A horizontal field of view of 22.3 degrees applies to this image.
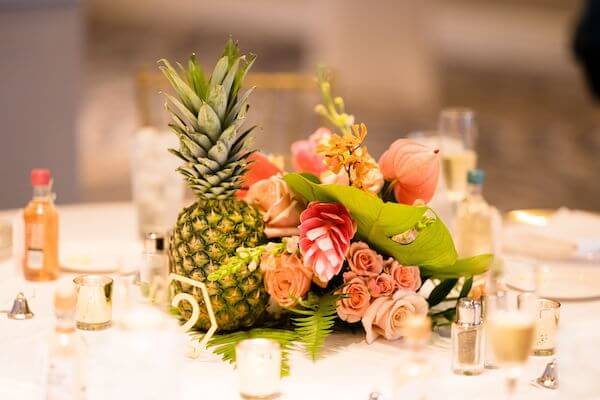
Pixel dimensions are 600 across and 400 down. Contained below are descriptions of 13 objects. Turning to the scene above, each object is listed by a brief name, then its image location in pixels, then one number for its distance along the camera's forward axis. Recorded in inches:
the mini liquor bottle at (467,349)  58.4
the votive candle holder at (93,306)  62.4
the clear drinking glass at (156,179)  78.9
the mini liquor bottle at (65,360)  51.7
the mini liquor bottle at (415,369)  48.7
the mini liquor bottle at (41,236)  69.6
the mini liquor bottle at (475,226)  73.1
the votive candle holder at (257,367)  54.7
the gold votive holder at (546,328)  60.9
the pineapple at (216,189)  60.1
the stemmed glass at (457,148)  81.4
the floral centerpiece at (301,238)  60.1
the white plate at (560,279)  68.8
